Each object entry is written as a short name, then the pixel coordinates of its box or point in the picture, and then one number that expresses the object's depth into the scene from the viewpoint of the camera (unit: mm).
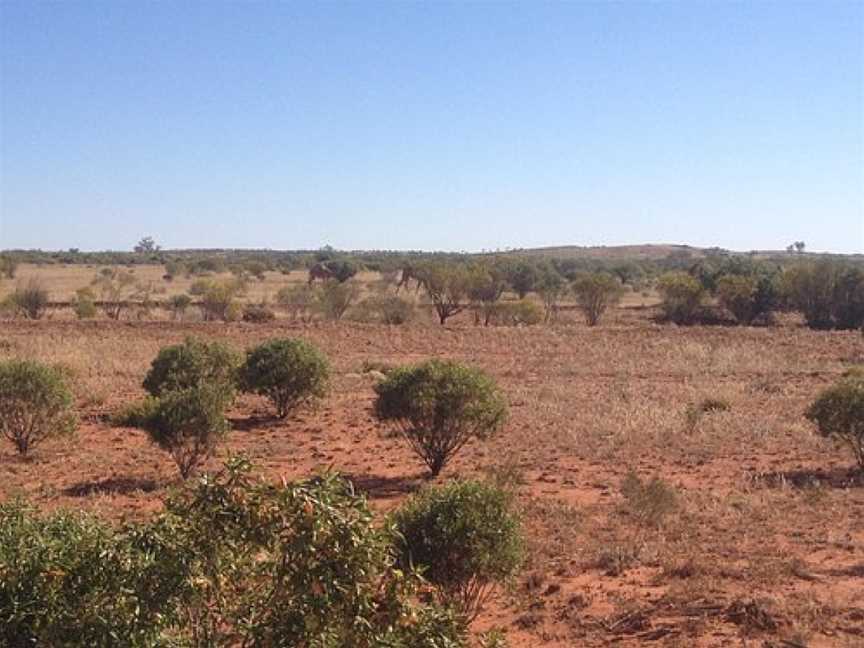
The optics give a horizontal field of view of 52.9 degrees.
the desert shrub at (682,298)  51719
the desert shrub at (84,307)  44250
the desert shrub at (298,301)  50469
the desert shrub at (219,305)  46781
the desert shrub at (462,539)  8258
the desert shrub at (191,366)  20369
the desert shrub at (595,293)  50438
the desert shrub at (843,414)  15453
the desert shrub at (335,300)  48812
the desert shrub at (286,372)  20875
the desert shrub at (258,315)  45688
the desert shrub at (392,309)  45469
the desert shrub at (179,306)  48188
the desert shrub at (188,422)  14523
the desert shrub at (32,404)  16281
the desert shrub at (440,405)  15188
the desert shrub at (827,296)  50188
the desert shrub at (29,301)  45250
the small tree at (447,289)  52469
